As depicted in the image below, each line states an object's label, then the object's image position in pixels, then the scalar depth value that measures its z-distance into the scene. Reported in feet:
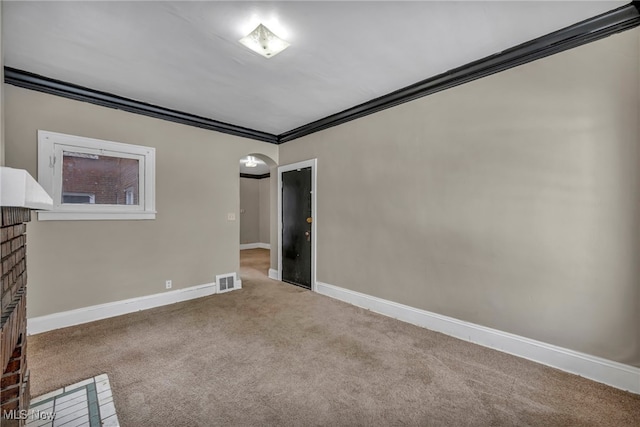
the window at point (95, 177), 9.36
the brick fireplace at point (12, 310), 2.98
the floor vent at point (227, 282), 13.63
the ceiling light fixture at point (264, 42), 6.71
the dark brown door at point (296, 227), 14.30
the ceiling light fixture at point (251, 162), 21.20
